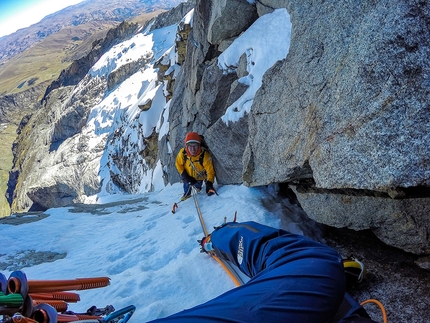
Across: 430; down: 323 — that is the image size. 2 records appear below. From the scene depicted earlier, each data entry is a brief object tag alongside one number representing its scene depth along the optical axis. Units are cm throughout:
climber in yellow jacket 717
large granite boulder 228
